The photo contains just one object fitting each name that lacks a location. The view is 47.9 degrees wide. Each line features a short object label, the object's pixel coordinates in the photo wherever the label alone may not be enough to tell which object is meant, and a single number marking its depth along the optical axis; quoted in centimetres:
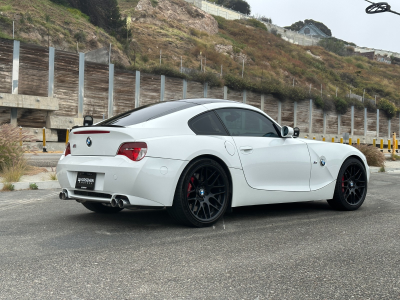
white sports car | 466
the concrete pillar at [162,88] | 3344
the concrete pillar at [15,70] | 2630
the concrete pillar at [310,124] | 4238
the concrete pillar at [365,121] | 4725
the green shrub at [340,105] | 4497
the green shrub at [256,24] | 8625
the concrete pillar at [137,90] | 3198
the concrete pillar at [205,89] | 3653
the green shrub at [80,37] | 4056
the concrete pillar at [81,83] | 2920
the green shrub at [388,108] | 4912
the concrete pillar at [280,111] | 4055
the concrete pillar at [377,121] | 4812
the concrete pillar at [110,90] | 3071
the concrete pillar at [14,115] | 2575
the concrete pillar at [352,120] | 4598
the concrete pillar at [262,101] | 3981
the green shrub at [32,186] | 854
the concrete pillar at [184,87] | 3519
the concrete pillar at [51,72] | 2786
